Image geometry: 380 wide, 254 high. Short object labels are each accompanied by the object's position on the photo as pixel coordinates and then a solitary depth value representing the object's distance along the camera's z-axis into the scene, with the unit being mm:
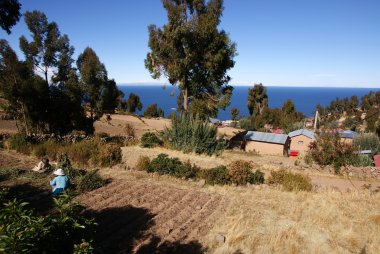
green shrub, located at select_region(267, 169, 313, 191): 11808
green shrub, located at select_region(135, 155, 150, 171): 13109
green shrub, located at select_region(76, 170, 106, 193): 9789
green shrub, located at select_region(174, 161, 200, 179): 12297
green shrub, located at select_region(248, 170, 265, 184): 12242
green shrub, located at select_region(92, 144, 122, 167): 13680
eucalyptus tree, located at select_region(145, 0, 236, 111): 20594
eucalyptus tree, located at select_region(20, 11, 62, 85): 18203
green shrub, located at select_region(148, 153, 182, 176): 12593
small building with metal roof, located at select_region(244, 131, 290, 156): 28922
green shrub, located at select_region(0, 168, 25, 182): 10827
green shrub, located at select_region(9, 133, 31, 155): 15062
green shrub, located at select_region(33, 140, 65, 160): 14620
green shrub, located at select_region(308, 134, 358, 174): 17797
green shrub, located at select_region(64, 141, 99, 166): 13859
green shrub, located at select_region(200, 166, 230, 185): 11844
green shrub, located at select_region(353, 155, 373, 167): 18755
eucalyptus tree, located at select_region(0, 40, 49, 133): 18172
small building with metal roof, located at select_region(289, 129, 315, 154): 31703
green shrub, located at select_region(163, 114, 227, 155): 17953
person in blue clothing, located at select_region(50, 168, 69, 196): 8164
